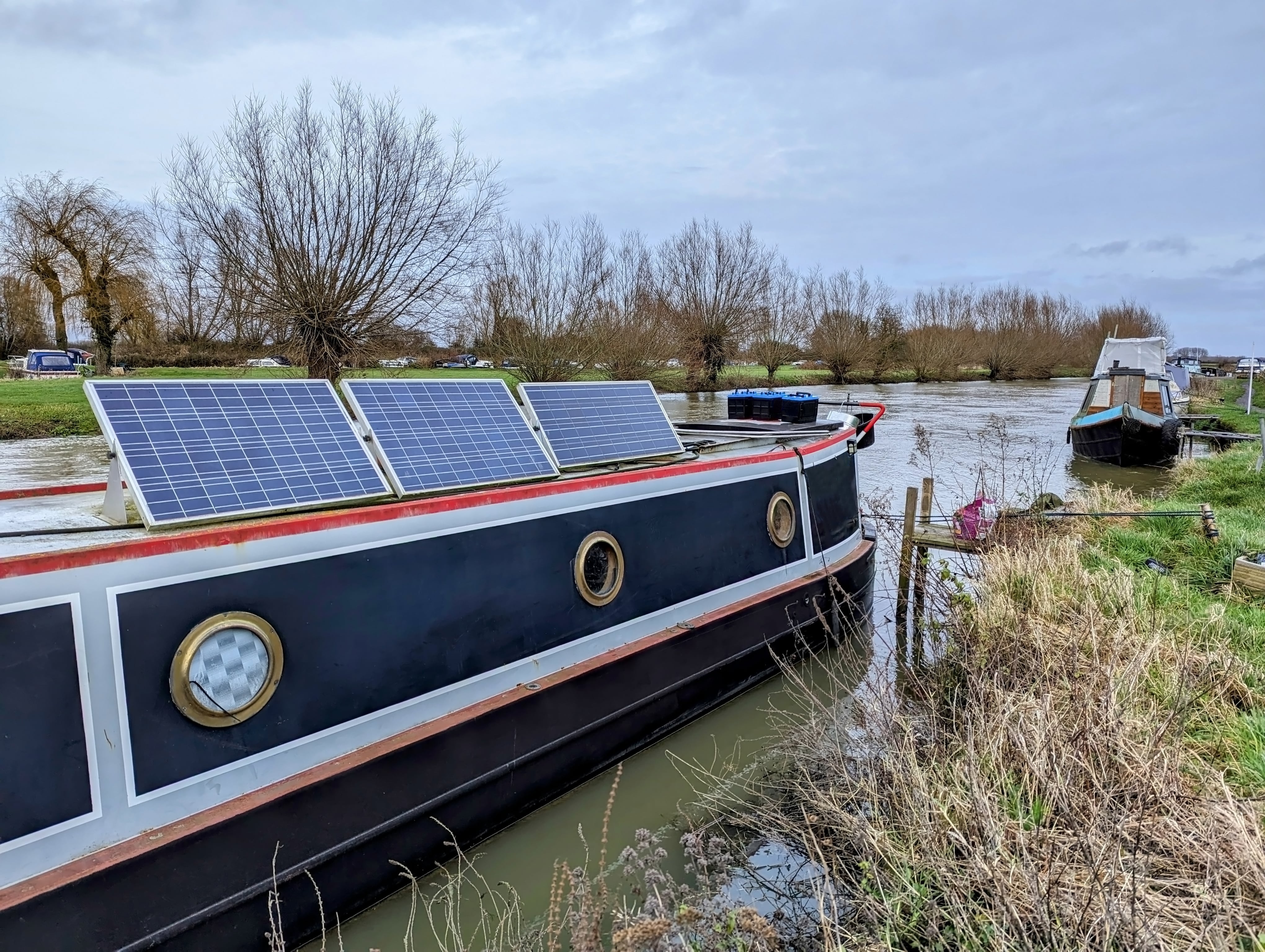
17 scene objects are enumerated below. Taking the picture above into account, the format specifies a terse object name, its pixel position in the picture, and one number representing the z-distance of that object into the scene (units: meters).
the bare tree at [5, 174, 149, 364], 24.91
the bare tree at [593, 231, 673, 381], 24.84
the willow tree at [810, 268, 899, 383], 43.34
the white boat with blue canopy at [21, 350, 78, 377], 28.08
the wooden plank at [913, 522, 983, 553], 7.94
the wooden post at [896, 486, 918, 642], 7.42
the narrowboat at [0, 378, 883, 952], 2.70
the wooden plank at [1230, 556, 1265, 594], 5.93
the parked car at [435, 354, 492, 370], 29.44
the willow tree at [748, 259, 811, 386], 39.84
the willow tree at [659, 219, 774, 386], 37.06
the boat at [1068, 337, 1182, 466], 18.19
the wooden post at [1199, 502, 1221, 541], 7.11
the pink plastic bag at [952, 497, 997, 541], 7.72
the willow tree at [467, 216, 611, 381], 22.58
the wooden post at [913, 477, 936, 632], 6.74
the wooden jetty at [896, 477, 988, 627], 7.38
